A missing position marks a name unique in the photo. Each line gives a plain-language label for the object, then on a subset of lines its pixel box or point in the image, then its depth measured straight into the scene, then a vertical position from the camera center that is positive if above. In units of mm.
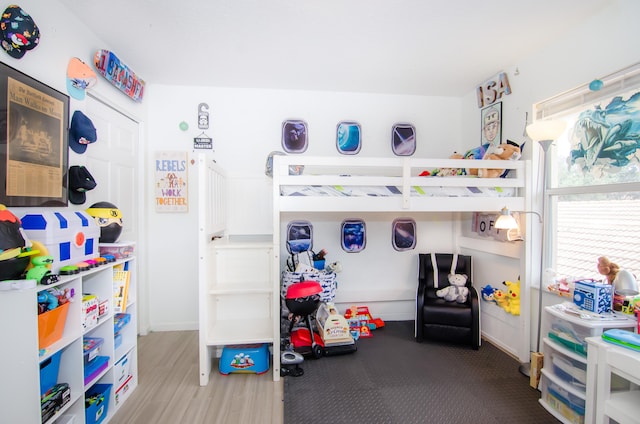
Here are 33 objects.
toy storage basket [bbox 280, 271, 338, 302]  2602 -660
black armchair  2533 -968
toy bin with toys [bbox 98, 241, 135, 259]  1900 -295
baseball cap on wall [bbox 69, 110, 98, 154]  1907 +496
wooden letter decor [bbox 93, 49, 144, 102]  2179 +1100
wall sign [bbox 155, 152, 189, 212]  2910 +259
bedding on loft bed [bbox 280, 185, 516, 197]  2113 +143
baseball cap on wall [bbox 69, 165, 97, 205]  1880 +153
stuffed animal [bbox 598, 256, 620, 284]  1746 -343
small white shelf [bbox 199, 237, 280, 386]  2070 -749
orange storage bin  1284 -572
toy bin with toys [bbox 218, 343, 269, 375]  2176 -1184
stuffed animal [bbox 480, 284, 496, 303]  2654 -778
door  2217 +329
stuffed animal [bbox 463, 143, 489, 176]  2573 +524
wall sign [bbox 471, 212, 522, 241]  2332 -166
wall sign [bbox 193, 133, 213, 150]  2963 +673
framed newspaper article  1436 +351
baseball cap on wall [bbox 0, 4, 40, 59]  1438 +902
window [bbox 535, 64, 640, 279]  1737 +233
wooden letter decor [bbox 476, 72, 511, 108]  2623 +1183
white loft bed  2090 +142
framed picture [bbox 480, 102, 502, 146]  2723 +856
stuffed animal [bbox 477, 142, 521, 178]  2305 +456
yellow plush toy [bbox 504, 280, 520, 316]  2393 -736
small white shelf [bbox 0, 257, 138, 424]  1163 -676
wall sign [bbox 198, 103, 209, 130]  2963 +951
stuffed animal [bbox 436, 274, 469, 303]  2639 -748
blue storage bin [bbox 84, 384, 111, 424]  1577 -1140
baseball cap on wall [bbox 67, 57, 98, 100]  1903 +870
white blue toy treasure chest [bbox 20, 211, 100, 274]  1396 -157
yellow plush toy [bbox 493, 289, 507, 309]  2506 -773
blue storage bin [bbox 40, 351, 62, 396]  1340 -813
